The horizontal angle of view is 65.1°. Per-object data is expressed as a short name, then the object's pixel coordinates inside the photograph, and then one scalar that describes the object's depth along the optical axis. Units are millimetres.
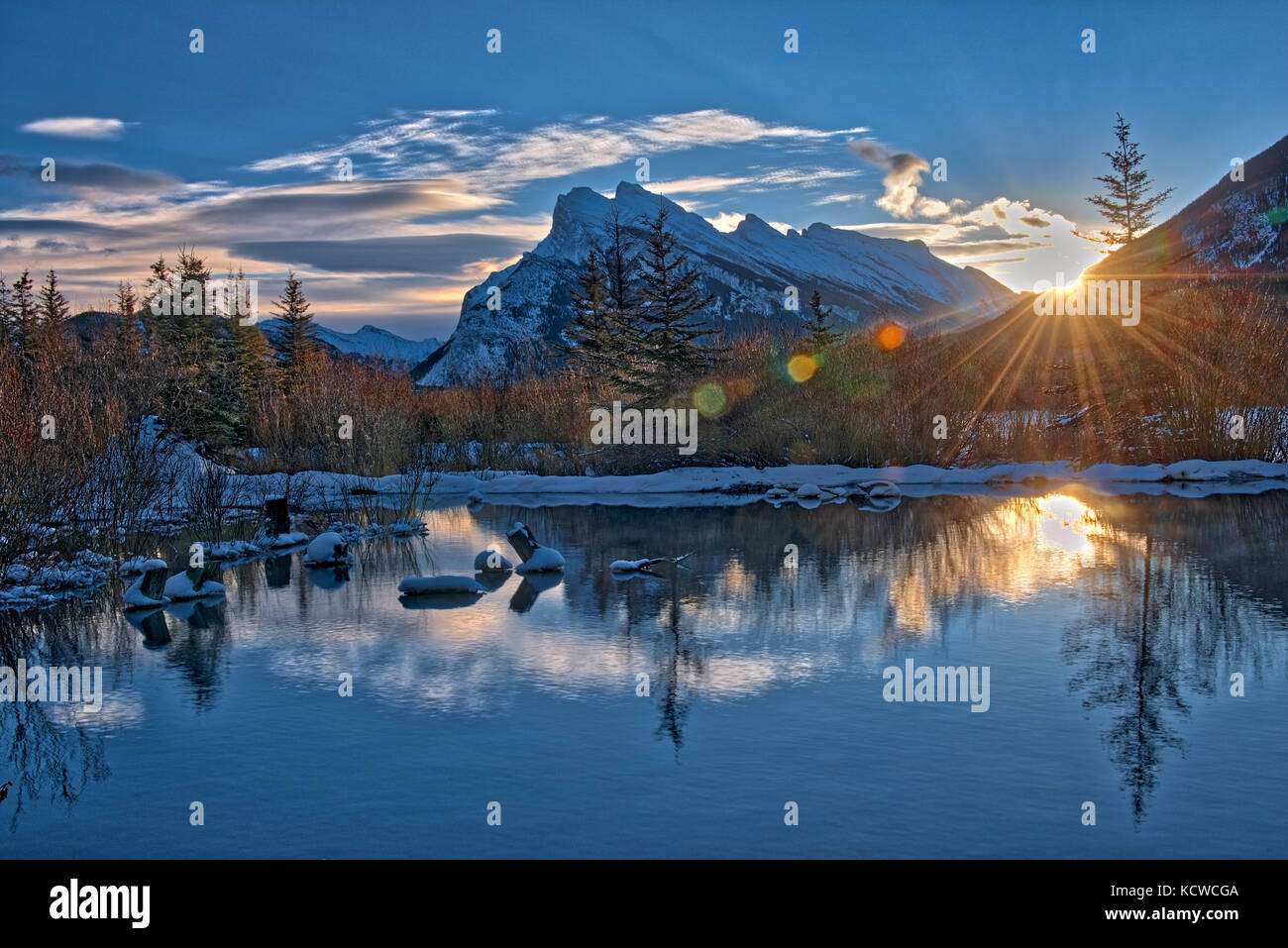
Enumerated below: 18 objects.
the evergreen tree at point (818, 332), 48266
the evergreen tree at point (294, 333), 61406
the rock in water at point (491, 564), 14633
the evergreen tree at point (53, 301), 60906
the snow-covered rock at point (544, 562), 14734
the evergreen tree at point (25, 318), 44022
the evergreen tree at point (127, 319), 28391
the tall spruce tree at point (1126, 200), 64188
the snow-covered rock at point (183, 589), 13336
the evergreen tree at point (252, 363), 45197
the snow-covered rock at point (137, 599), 12844
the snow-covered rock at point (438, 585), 12953
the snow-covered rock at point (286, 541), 18562
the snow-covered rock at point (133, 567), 15172
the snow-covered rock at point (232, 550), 16992
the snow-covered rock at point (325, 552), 15922
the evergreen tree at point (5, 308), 30394
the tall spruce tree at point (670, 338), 39688
